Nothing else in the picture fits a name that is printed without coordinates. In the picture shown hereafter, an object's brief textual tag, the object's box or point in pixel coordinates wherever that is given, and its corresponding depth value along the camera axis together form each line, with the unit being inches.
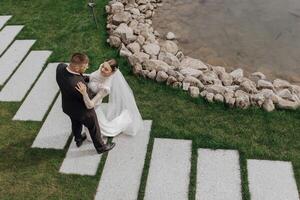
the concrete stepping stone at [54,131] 273.4
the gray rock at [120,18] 370.9
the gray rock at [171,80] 302.9
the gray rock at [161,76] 306.3
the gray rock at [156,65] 313.7
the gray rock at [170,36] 366.9
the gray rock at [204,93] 293.3
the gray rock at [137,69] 315.3
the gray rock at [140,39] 349.5
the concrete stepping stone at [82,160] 253.6
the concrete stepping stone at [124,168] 239.5
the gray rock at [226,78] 306.7
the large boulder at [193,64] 324.2
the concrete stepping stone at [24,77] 318.8
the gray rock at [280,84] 303.1
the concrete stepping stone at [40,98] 297.7
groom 225.8
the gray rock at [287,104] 279.7
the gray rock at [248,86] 295.9
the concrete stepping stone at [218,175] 233.6
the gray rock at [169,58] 325.1
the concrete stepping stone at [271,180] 231.5
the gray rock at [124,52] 333.4
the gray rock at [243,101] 282.7
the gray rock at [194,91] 295.3
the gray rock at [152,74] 311.1
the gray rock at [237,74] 311.6
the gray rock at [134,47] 338.3
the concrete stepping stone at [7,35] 376.5
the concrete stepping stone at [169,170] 236.7
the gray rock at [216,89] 292.4
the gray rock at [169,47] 347.6
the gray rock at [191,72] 310.3
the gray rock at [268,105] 280.3
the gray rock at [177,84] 303.9
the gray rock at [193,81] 301.0
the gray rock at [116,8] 387.2
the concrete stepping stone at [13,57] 343.0
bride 242.8
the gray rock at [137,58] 321.1
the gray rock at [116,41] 348.5
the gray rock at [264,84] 301.3
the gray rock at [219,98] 287.6
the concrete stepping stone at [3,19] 405.7
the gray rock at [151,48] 336.5
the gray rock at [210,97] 289.4
